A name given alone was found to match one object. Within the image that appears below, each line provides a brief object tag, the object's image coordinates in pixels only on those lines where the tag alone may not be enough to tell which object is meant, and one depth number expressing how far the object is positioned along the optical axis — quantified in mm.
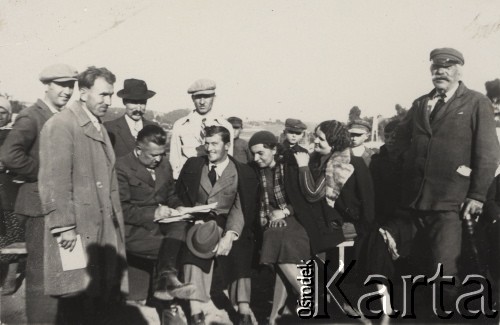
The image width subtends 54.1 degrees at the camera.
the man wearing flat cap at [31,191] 3740
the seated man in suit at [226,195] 4012
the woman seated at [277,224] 3943
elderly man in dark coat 3980
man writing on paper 3949
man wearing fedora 4273
